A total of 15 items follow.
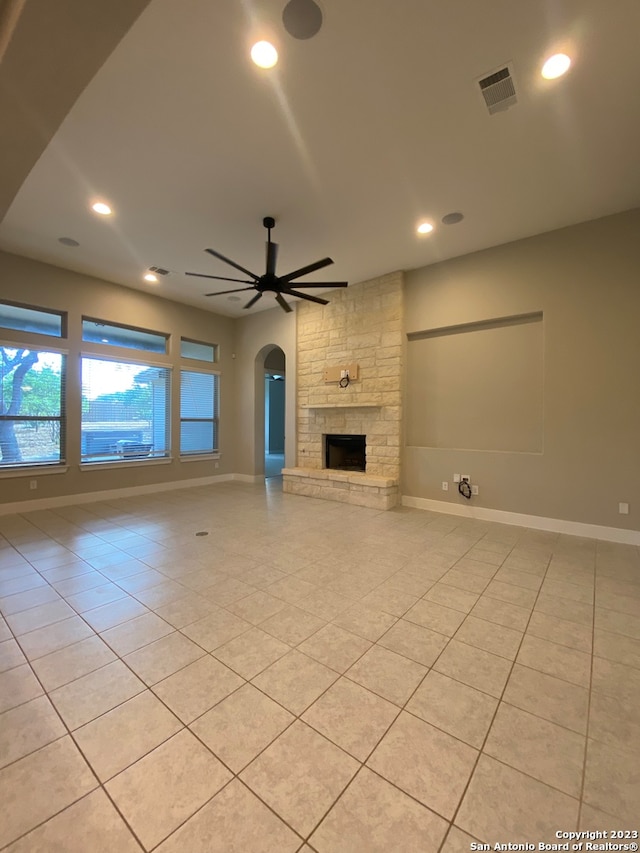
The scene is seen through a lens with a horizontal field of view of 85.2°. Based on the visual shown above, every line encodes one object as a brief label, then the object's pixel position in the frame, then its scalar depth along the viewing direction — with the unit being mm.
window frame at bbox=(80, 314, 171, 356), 5469
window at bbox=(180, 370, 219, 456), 6896
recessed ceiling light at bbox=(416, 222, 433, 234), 4023
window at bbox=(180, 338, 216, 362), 6902
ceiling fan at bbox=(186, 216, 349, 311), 3455
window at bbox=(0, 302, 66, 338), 4797
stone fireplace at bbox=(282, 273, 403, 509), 5289
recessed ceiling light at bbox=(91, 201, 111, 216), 3641
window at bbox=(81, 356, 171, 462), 5578
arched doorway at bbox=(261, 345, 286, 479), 10852
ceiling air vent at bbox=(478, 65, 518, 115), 2275
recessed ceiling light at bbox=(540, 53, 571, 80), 2170
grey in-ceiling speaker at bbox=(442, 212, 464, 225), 3825
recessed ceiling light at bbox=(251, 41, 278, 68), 2093
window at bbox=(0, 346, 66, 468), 4785
